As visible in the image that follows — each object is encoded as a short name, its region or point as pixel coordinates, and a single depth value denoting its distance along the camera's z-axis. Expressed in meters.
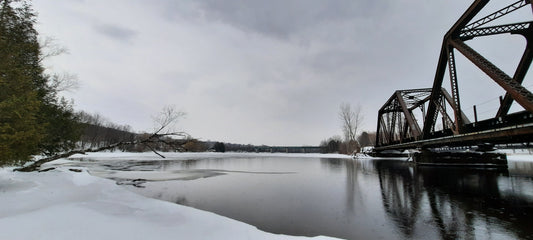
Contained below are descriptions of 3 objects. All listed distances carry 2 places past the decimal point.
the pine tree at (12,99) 6.56
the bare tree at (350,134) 69.06
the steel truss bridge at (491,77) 12.24
